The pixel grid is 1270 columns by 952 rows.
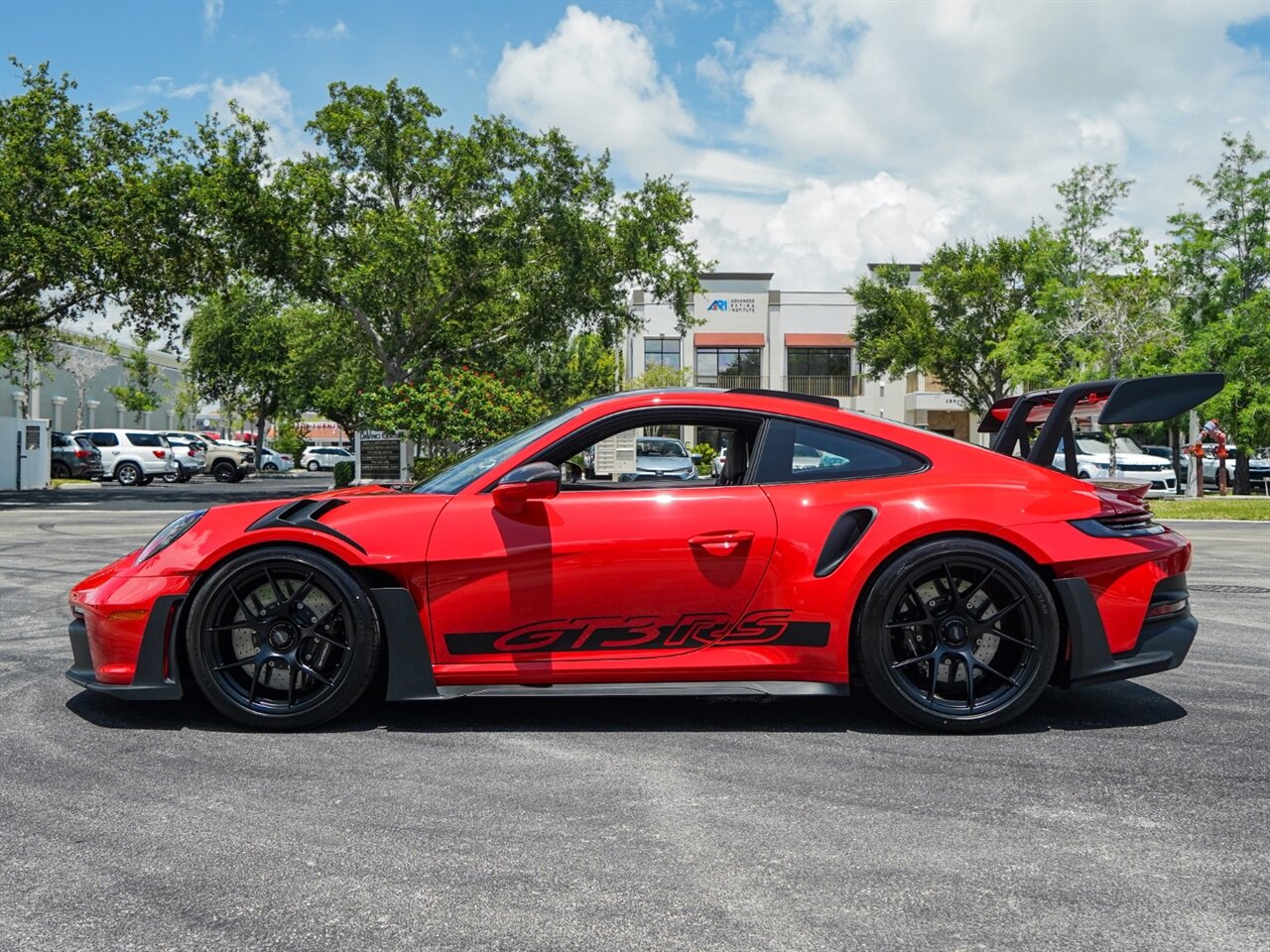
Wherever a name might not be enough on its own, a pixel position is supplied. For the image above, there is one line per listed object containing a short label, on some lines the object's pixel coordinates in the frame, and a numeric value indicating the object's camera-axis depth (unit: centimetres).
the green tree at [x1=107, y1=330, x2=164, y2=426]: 6831
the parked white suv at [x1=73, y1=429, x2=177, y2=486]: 3869
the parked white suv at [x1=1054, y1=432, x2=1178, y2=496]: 2720
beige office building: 6506
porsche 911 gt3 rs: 447
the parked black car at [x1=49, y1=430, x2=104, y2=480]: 3872
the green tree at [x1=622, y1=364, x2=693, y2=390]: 5997
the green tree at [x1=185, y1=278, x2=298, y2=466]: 5650
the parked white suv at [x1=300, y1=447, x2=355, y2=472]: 6888
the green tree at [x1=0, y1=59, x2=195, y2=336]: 2694
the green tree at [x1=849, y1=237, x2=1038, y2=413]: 4356
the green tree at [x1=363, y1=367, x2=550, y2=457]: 2333
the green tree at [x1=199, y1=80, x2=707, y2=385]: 2831
